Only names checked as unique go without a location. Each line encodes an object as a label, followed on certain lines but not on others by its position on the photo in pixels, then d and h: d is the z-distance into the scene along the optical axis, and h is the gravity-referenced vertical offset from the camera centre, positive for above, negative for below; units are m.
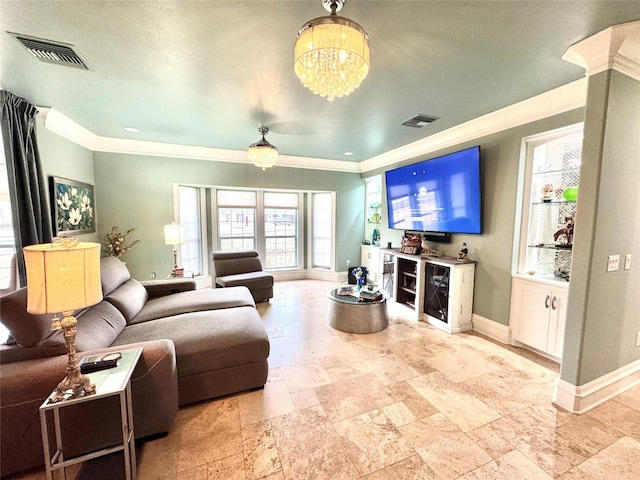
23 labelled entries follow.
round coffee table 3.33 -1.22
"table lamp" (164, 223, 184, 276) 4.20 -0.28
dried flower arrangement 4.24 -0.44
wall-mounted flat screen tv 3.34 +0.35
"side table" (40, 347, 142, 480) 1.24 -0.99
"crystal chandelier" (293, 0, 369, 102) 1.28 +0.81
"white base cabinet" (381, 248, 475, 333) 3.39 -0.96
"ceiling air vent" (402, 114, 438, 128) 3.15 +1.19
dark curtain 2.56 +0.42
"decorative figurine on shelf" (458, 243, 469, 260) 3.54 -0.45
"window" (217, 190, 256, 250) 5.58 -0.05
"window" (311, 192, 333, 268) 6.07 -0.26
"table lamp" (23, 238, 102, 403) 1.25 -0.34
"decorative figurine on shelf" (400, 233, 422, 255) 4.01 -0.40
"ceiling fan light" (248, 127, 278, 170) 3.29 +0.78
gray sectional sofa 1.45 -0.97
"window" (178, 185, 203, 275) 4.96 -0.23
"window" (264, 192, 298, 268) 5.99 -0.27
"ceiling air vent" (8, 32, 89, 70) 1.82 +1.18
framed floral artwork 3.22 +0.11
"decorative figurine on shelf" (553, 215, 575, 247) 2.60 -0.11
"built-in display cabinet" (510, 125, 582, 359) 2.65 -0.21
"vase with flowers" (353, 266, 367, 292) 3.81 -0.84
